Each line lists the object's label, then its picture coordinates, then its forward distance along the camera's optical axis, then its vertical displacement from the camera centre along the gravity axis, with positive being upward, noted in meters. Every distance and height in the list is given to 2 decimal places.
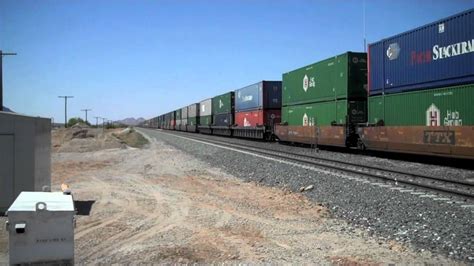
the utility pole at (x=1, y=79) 19.24 +2.35
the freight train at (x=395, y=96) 14.31 +1.58
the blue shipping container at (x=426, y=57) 14.27 +2.72
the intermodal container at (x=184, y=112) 74.42 +3.52
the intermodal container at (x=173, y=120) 90.53 +2.74
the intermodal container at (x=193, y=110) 64.33 +3.47
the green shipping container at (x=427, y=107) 14.14 +0.93
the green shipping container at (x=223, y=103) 45.15 +3.20
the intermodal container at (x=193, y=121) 64.62 +1.84
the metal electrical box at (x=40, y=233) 3.62 -0.80
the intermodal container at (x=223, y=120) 45.12 +1.48
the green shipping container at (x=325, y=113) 21.25 +1.08
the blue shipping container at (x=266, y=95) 34.44 +2.97
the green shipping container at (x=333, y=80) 21.39 +2.77
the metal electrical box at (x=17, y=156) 8.13 -0.40
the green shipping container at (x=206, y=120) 55.72 +1.72
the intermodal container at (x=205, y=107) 55.81 +3.34
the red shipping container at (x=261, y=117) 34.31 +1.25
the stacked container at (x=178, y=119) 83.01 +2.64
